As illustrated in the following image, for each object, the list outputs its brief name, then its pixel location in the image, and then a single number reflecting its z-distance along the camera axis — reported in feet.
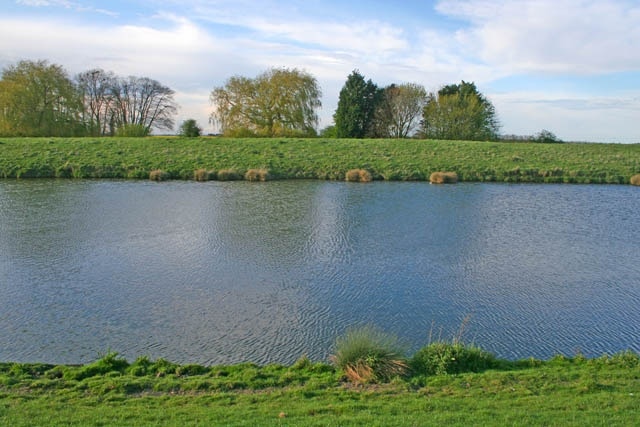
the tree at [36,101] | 146.72
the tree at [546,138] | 168.66
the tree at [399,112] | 180.96
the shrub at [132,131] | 148.05
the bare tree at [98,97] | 180.75
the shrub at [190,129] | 143.33
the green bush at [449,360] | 22.18
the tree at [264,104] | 159.84
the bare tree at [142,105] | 189.88
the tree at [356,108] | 179.93
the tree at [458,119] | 173.47
